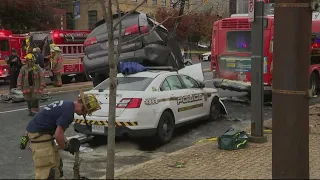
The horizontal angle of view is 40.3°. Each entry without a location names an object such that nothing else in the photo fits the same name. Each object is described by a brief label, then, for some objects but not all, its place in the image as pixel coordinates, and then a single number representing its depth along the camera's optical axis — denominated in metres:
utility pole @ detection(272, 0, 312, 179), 4.41
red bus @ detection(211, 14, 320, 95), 13.59
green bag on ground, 7.29
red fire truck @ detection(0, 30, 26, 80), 20.69
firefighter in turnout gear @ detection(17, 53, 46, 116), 11.65
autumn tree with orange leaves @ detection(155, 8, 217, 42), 37.03
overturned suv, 11.87
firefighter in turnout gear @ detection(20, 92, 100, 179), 5.07
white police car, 7.89
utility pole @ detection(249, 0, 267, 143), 7.98
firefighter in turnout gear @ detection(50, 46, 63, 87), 18.85
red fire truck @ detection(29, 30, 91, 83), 20.70
